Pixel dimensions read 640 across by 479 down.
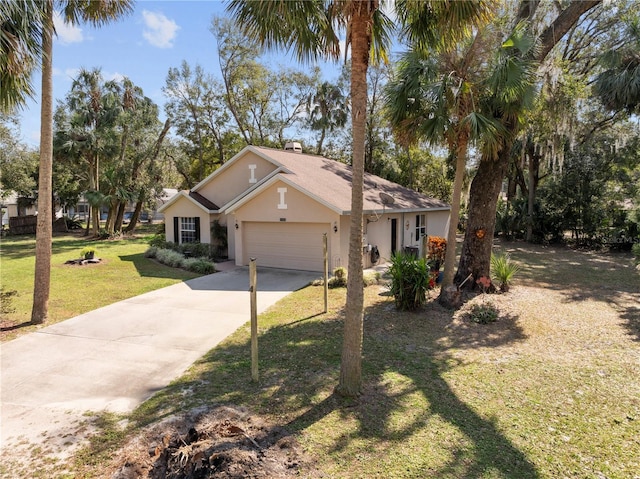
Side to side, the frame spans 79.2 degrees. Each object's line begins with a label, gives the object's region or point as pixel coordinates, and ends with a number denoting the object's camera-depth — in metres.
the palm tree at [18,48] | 7.15
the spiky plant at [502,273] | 11.18
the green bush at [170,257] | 16.57
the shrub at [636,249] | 10.31
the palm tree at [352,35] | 5.05
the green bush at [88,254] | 17.16
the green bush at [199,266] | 15.38
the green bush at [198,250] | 17.88
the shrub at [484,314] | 8.91
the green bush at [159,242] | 19.61
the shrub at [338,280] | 12.70
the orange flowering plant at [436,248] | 15.04
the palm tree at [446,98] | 8.93
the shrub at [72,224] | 34.29
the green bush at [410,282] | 9.38
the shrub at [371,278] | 12.78
